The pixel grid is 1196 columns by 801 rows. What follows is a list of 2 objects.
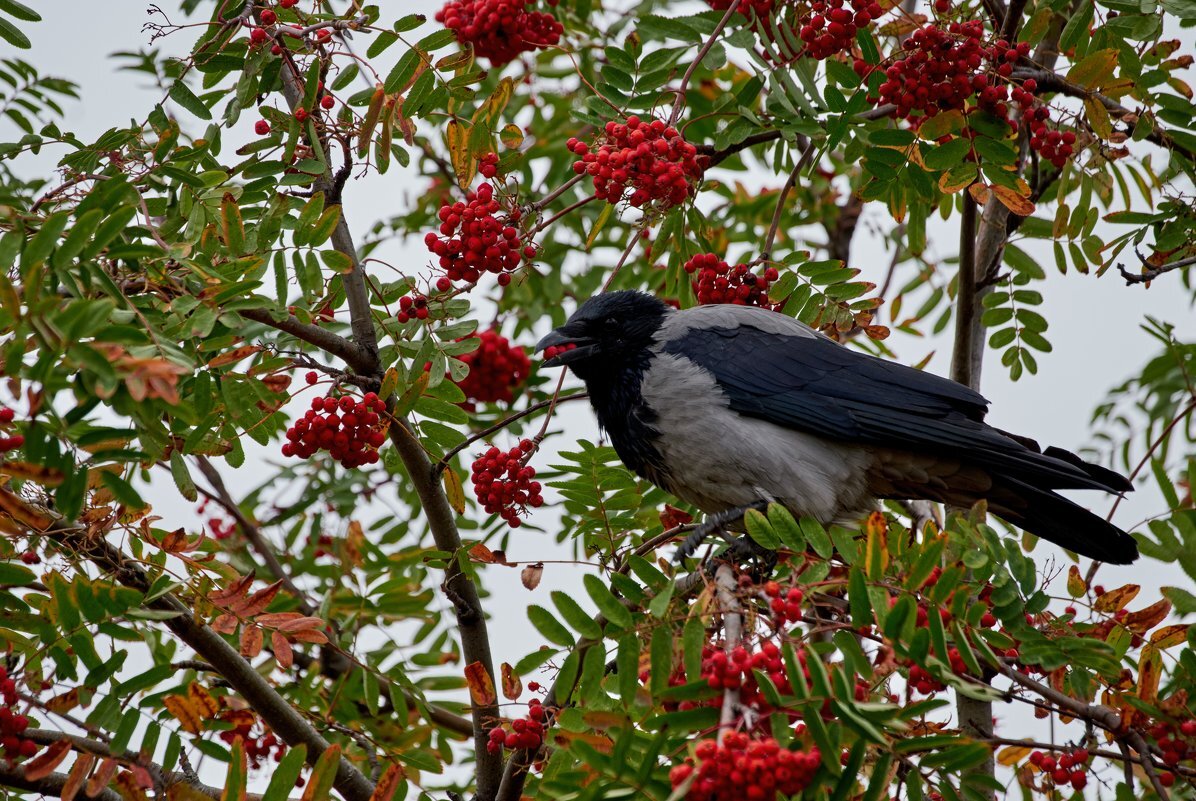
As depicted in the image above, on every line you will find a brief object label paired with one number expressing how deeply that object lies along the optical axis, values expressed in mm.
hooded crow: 9305
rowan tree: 5754
